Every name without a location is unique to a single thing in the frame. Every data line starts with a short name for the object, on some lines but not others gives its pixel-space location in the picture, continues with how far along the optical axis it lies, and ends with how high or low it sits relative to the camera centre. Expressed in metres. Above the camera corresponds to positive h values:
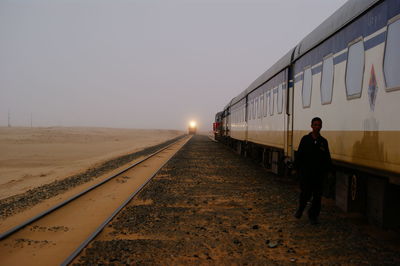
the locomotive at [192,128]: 112.69 -0.53
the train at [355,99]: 4.79 +0.54
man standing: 6.20 -0.69
